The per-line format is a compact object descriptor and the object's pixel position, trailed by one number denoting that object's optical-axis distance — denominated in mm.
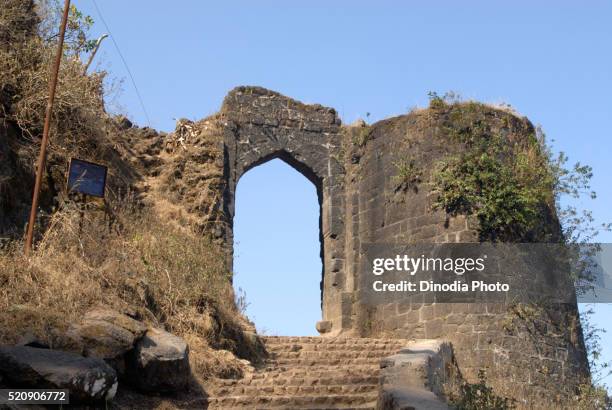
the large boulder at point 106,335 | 6734
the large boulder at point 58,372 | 5832
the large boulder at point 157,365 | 7137
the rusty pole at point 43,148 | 8000
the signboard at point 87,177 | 9436
